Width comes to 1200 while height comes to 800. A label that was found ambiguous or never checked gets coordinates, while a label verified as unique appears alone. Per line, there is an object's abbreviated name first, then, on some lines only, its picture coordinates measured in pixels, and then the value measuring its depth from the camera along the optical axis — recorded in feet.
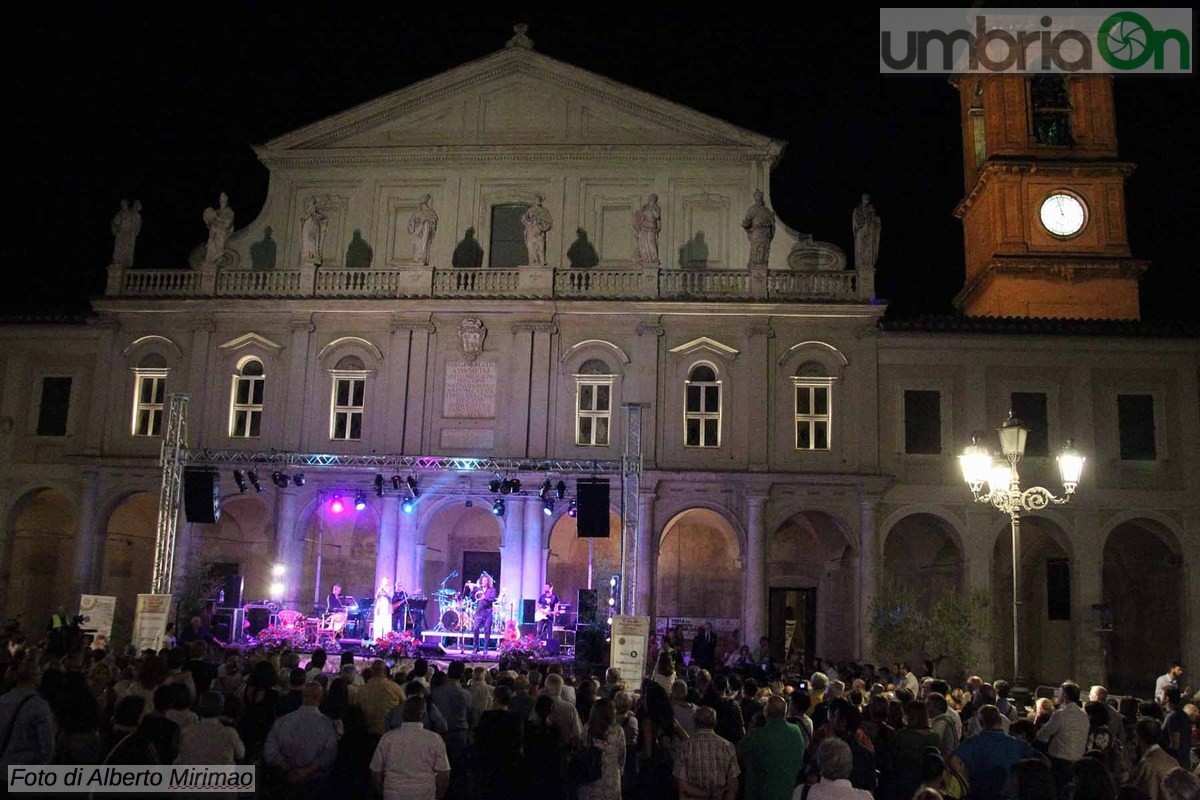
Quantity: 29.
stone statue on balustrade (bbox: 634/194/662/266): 93.81
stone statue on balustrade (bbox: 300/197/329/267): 97.04
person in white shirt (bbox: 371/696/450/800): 26.96
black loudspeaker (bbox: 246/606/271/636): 84.12
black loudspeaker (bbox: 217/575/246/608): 88.48
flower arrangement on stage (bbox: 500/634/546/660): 77.77
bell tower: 105.19
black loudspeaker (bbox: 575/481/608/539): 82.02
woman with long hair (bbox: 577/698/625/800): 28.43
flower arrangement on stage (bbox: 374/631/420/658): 72.18
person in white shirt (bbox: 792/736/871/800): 22.30
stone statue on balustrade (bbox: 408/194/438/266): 95.86
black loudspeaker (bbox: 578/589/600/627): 83.56
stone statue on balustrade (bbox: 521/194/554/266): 94.73
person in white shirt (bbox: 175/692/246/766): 25.08
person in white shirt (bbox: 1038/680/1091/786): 34.71
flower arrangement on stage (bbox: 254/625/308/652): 78.95
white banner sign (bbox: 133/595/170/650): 67.51
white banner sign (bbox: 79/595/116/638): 68.95
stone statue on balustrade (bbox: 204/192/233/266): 98.84
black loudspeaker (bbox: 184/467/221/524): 84.38
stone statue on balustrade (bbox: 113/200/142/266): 99.50
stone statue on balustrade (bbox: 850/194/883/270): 93.45
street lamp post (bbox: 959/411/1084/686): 53.11
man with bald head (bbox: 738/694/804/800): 28.58
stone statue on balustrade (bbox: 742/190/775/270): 93.71
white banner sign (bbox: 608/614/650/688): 60.39
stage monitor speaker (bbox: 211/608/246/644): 82.38
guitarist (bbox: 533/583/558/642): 85.92
